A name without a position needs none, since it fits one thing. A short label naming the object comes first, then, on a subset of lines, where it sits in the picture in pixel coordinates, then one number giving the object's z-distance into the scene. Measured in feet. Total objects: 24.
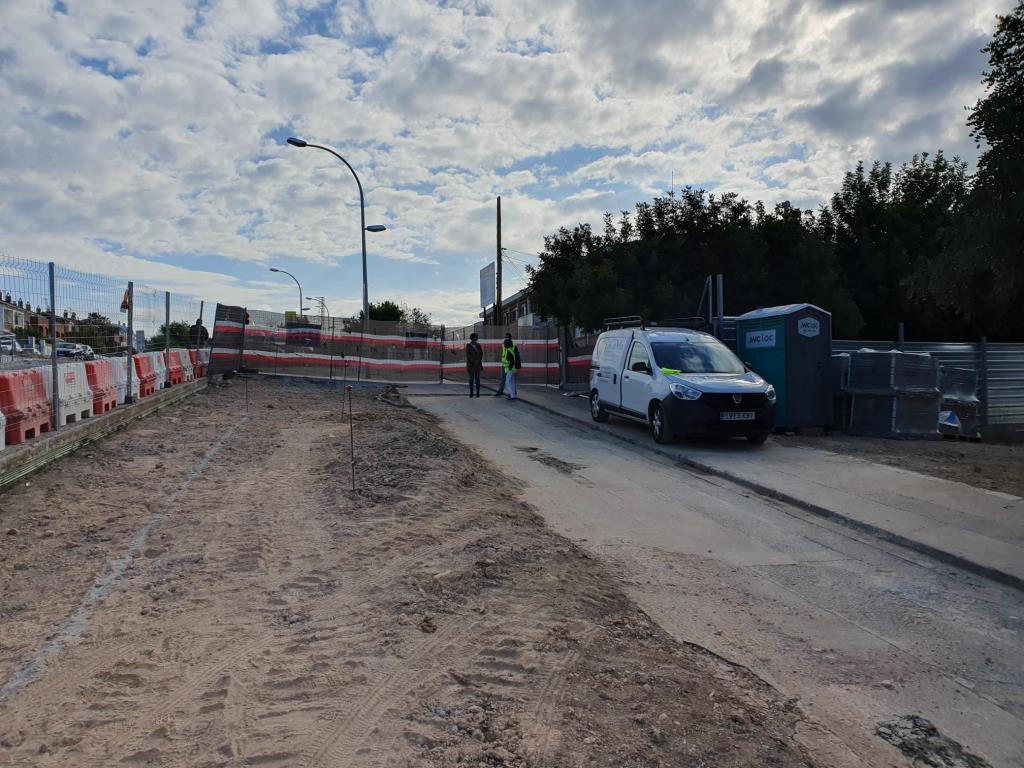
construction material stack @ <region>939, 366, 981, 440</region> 50.19
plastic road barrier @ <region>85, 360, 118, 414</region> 37.83
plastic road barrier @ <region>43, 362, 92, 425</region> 33.24
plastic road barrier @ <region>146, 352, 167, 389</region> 52.55
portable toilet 45.44
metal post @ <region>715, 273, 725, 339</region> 50.32
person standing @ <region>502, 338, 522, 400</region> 68.33
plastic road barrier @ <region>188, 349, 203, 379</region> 68.79
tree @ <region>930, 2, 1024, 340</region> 31.73
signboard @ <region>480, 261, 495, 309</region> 139.79
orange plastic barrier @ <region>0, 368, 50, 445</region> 27.43
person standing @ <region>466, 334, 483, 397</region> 70.85
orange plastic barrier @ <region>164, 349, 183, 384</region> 57.67
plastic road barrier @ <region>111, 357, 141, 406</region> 42.45
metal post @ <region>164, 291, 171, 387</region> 56.85
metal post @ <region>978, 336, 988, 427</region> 57.11
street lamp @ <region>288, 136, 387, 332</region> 93.25
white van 39.29
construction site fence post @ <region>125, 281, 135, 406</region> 44.83
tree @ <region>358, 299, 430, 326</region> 240.26
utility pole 116.47
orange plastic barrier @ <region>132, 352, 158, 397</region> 47.96
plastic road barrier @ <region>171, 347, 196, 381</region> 61.81
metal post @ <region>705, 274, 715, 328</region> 51.63
